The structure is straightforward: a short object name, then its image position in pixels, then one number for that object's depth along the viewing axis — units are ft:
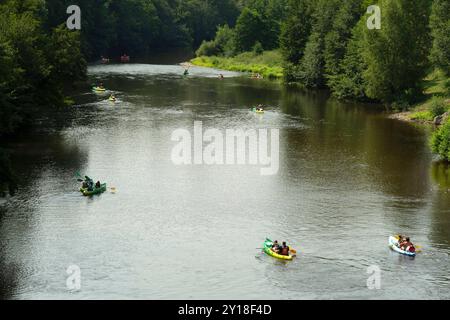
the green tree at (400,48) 326.03
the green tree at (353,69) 353.06
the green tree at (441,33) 310.76
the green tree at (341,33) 381.60
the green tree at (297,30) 444.96
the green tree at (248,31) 570.05
